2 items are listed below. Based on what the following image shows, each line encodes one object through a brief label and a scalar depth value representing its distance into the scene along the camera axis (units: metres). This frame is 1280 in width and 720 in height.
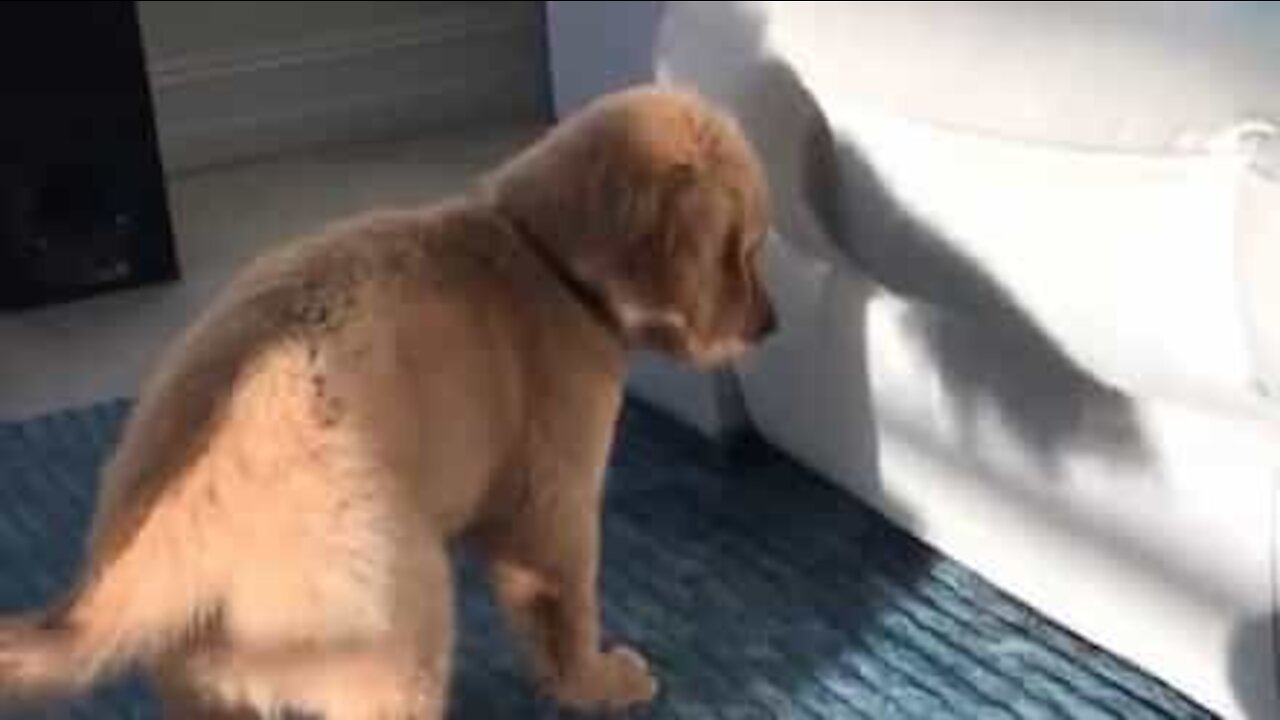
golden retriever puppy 1.35
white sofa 1.51
